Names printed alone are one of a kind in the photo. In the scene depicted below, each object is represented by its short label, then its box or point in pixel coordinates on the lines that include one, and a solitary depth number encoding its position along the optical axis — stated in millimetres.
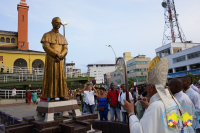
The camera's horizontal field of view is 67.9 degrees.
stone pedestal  4227
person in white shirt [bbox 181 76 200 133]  4164
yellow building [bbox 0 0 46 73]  24672
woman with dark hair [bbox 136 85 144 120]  4545
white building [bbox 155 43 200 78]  33959
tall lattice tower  40625
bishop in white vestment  1782
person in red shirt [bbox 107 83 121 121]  6648
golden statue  4707
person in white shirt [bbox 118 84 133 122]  6273
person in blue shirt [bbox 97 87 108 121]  6606
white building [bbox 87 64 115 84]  111081
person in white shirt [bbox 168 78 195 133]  3285
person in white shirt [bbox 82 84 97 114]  7370
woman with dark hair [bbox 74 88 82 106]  12551
